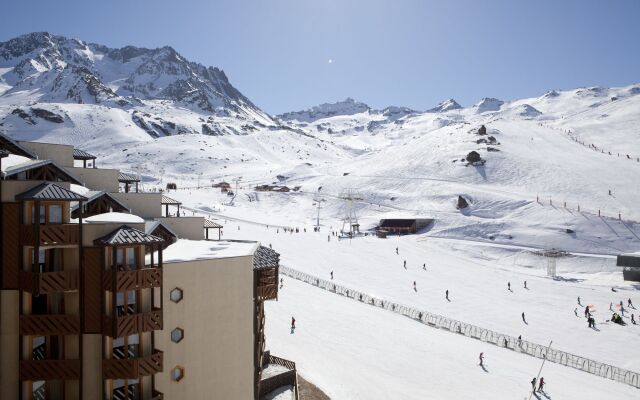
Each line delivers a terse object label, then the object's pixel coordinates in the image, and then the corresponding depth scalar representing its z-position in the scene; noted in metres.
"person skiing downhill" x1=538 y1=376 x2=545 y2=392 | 31.31
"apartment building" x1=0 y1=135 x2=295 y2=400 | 16.88
